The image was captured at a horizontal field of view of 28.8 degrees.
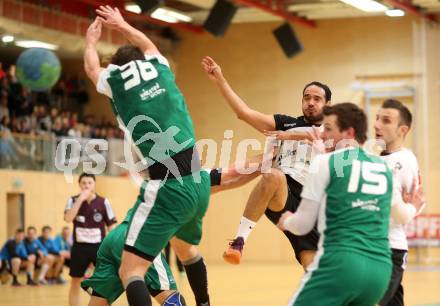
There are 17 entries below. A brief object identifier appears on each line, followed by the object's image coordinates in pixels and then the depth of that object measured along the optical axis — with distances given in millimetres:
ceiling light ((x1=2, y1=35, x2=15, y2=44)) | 21062
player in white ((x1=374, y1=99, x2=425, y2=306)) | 6371
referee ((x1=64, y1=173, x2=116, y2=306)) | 11984
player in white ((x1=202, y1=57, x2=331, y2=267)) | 7977
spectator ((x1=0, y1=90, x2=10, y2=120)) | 21766
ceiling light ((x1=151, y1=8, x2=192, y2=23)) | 23156
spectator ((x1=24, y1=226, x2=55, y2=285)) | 18094
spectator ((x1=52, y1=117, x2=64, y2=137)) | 22797
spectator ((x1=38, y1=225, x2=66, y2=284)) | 18391
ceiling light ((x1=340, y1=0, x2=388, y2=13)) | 21547
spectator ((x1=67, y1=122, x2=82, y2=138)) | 22906
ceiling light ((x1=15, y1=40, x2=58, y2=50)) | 23422
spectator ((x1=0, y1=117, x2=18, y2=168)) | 20219
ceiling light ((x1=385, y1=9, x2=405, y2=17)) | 22133
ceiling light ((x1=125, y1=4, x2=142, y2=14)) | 22562
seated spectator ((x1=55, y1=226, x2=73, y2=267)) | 18672
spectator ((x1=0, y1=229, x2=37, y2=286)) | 17786
